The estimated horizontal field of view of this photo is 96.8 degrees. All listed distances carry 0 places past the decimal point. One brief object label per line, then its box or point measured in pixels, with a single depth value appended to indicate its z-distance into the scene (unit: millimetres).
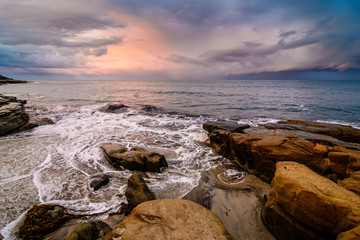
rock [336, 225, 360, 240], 2450
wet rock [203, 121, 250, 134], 9406
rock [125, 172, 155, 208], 4734
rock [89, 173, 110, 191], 5488
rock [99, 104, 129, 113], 19656
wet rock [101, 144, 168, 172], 6746
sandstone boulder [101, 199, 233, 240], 2562
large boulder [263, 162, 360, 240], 2910
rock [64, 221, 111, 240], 3182
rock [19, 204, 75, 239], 3764
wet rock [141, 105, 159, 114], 20500
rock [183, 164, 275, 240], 4109
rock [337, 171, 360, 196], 3813
